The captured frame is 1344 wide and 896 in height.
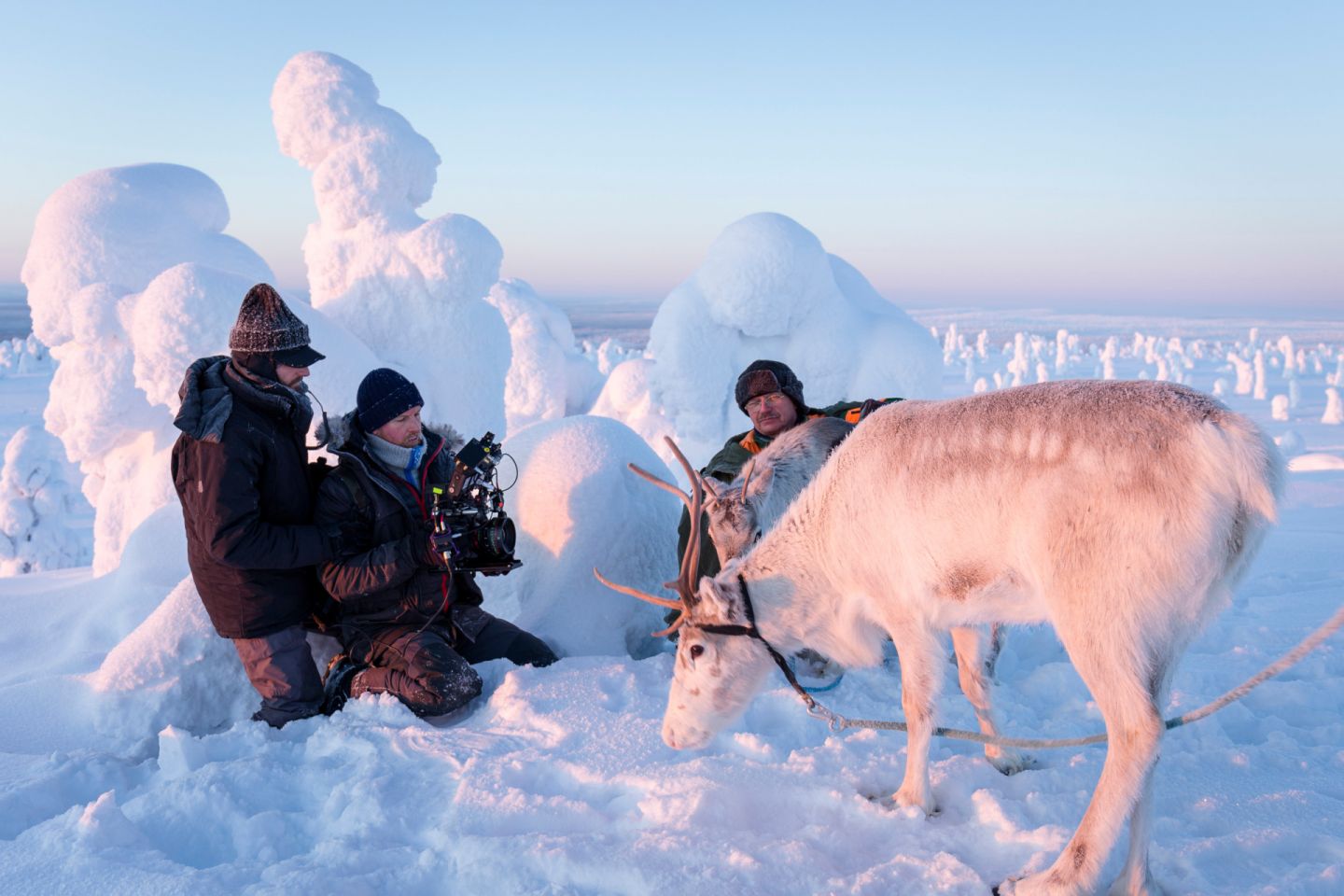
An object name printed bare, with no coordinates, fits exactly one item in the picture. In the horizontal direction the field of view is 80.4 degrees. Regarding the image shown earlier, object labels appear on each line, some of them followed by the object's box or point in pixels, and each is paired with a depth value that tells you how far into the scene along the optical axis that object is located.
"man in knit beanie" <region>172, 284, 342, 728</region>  3.69
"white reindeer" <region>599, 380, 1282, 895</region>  2.25
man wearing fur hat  4.90
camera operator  3.94
